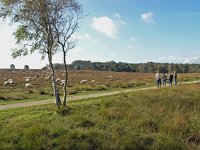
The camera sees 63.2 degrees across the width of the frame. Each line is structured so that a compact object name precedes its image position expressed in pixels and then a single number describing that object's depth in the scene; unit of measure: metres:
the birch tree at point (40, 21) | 9.33
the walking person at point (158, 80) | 18.15
